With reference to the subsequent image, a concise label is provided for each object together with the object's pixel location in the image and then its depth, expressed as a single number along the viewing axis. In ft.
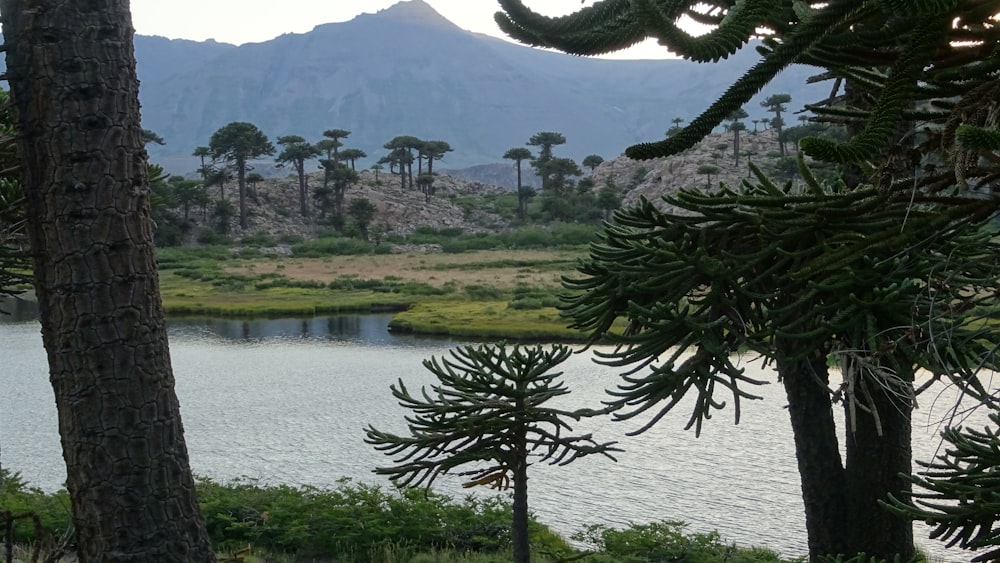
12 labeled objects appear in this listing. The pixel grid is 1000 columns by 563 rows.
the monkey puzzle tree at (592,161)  329.11
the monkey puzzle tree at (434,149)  334.65
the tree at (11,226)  25.61
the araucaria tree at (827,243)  7.34
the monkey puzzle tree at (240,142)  252.01
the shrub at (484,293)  132.82
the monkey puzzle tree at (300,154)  280.14
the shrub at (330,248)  223.51
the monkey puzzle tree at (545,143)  314.96
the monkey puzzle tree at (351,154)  325.62
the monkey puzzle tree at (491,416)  27.58
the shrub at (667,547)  37.01
